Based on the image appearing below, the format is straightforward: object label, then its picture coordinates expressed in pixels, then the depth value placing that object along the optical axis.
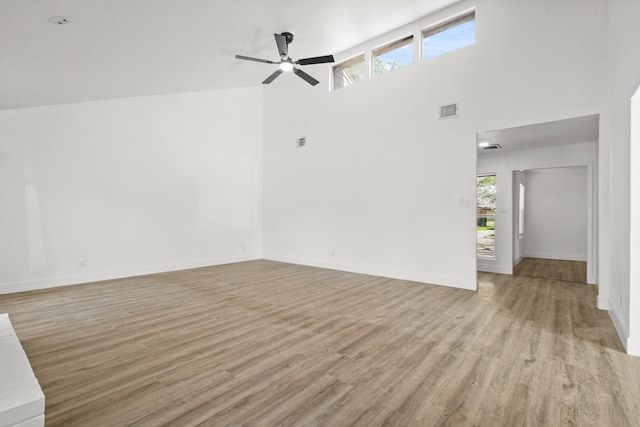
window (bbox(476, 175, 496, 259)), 6.36
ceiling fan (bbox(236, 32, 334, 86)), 4.16
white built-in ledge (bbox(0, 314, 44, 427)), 1.41
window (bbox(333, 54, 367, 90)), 6.32
